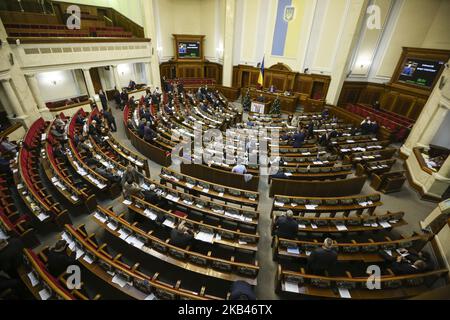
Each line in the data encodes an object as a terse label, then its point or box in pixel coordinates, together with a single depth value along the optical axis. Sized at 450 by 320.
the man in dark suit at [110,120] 10.46
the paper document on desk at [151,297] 3.45
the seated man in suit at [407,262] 4.11
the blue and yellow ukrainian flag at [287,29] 14.77
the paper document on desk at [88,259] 3.97
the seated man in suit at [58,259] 3.64
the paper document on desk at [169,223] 4.86
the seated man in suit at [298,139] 9.08
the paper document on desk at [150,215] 5.06
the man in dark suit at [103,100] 11.80
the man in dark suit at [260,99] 14.70
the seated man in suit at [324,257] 3.90
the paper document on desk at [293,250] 4.56
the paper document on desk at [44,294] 3.33
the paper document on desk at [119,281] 3.64
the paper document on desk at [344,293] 3.73
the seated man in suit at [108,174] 6.46
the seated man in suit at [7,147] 7.31
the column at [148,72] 16.27
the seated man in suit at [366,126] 11.08
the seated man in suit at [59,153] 7.26
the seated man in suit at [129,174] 5.81
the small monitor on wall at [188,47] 18.81
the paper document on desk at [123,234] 4.53
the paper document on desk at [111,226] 4.70
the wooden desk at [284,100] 15.46
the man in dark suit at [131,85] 15.83
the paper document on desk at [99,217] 4.87
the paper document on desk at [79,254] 3.99
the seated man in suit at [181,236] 4.32
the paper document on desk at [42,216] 4.95
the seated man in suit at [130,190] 5.52
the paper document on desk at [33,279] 3.54
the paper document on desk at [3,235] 4.18
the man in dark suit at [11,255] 3.53
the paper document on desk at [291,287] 3.79
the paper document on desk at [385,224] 5.23
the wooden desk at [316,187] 6.88
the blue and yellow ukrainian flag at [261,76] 13.71
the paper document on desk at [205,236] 4.55
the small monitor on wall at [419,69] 10.94
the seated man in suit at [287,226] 4.66
